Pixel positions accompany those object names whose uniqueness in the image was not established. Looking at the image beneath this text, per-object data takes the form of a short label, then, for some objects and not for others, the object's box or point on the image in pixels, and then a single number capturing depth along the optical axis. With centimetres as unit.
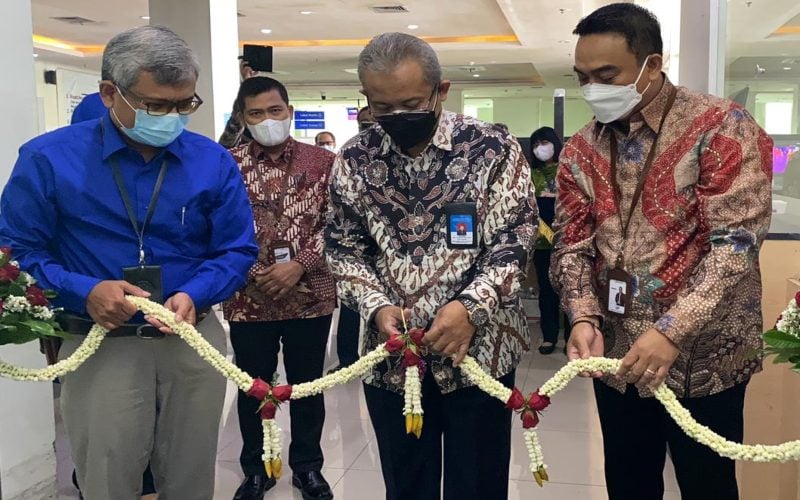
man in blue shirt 178
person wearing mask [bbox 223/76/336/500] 292
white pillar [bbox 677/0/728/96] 339
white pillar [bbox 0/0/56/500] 236
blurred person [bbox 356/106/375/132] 439
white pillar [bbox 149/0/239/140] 638
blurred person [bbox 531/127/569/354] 573
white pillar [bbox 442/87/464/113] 2163
